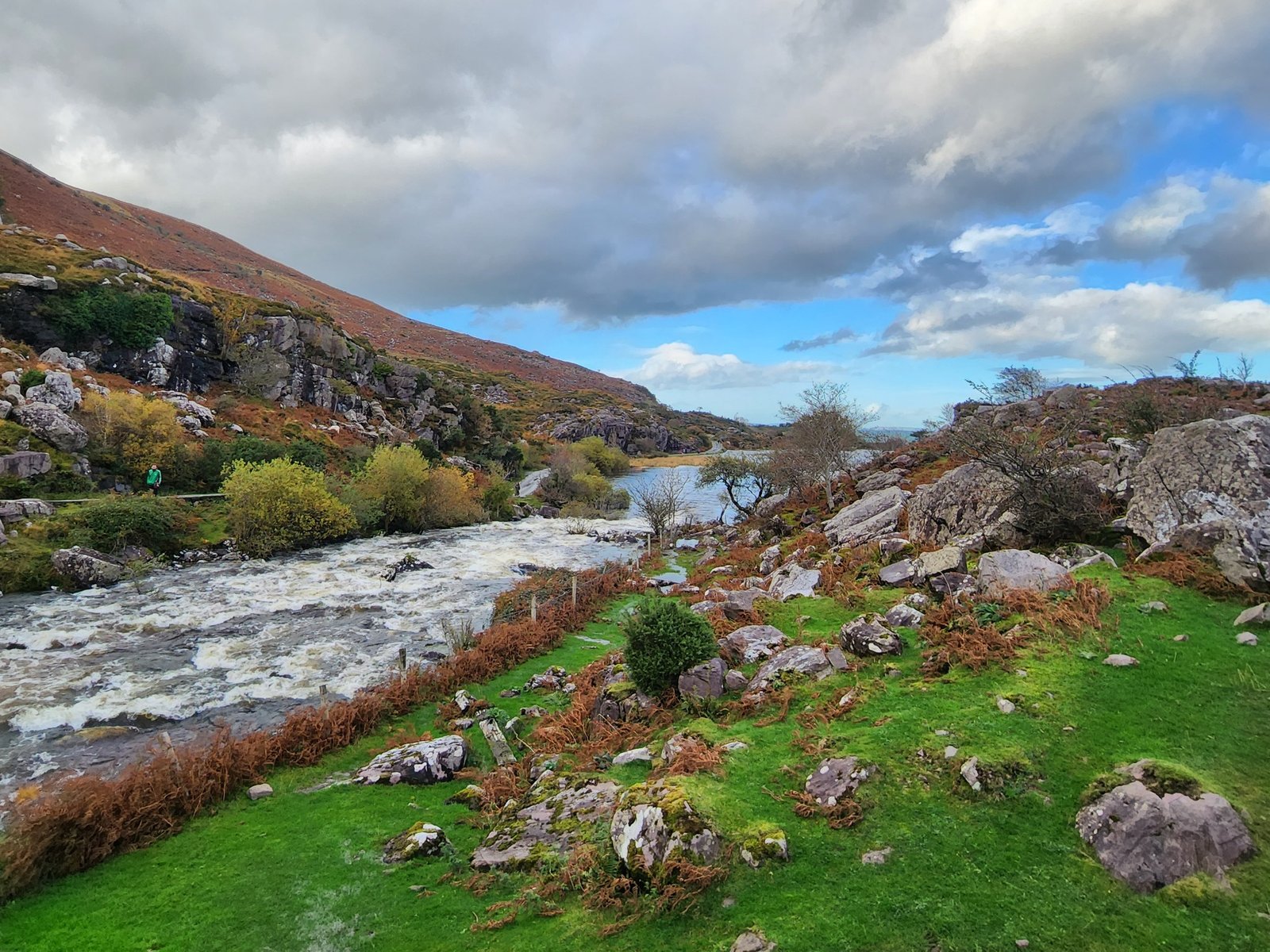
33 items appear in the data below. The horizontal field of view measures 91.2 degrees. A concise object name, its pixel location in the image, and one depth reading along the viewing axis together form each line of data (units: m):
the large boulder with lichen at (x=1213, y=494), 11.68
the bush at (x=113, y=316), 54.41
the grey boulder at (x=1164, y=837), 5.93
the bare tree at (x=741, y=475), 46.50
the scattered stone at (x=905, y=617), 13.49
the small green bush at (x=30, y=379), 42.44
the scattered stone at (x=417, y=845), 9.02
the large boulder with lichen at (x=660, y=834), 7.12
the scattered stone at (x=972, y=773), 7.54
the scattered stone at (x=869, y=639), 12.20
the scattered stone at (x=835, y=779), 8.01
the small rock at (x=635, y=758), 10.68
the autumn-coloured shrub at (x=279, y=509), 35.34
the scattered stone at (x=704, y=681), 12.57
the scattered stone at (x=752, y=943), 5.98
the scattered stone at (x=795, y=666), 12.13
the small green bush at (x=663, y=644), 13.00
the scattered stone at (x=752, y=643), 14.04
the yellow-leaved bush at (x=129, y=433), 40.97
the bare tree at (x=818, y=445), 35.81
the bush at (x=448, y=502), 48.44
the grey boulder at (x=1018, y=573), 13.00
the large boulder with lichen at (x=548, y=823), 8.45
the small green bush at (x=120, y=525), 30.55
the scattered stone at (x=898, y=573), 17.19
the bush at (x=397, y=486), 45.28
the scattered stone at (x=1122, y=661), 9.70
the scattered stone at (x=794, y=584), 19.05
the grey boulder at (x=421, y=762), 11.80
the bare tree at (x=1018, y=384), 35.22
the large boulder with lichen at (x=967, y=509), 17.39
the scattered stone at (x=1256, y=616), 10.14
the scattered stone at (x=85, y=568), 27.30
